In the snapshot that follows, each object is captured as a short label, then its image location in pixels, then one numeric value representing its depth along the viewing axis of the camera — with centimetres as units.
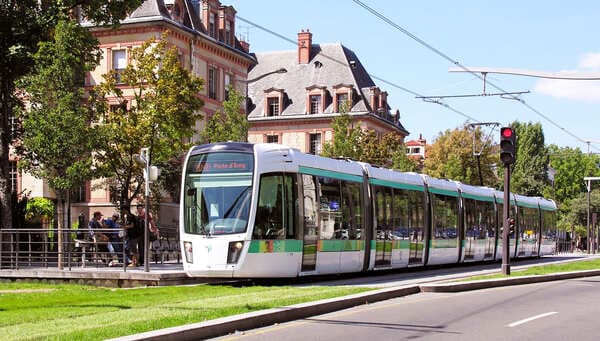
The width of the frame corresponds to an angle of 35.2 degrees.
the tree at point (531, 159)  10180
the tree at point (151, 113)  3491
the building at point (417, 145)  14625
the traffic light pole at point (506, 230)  2472
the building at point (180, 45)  5422
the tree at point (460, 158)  7438
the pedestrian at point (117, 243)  2475
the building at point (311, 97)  8288
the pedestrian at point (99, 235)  2489
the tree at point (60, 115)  2852
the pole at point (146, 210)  2381
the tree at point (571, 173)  12094
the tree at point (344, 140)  6088
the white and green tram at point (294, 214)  2075
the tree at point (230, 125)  4484
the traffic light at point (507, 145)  2400
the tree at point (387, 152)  6569
